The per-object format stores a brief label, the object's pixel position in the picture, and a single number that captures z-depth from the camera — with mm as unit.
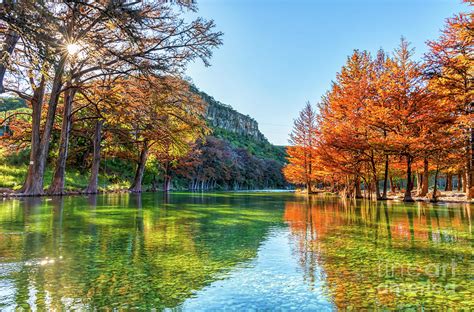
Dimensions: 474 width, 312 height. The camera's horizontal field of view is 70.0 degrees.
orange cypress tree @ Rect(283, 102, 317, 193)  32406
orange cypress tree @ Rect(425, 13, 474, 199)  14345
